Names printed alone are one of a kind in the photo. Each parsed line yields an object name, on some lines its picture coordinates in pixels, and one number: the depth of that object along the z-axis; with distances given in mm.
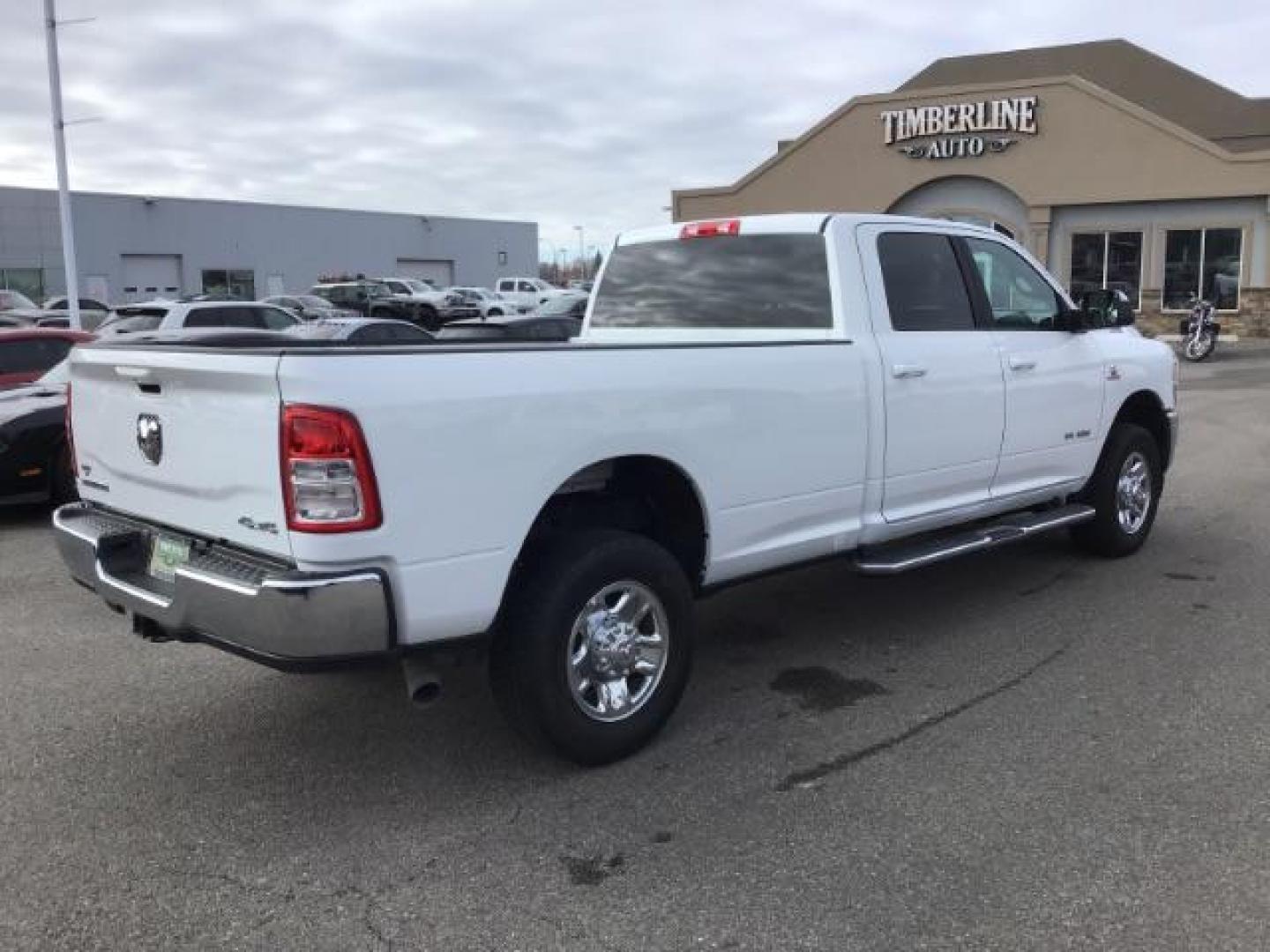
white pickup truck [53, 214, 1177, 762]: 3396
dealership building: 27359
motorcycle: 23438
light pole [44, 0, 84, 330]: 19938
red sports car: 10438
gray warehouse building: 52281
